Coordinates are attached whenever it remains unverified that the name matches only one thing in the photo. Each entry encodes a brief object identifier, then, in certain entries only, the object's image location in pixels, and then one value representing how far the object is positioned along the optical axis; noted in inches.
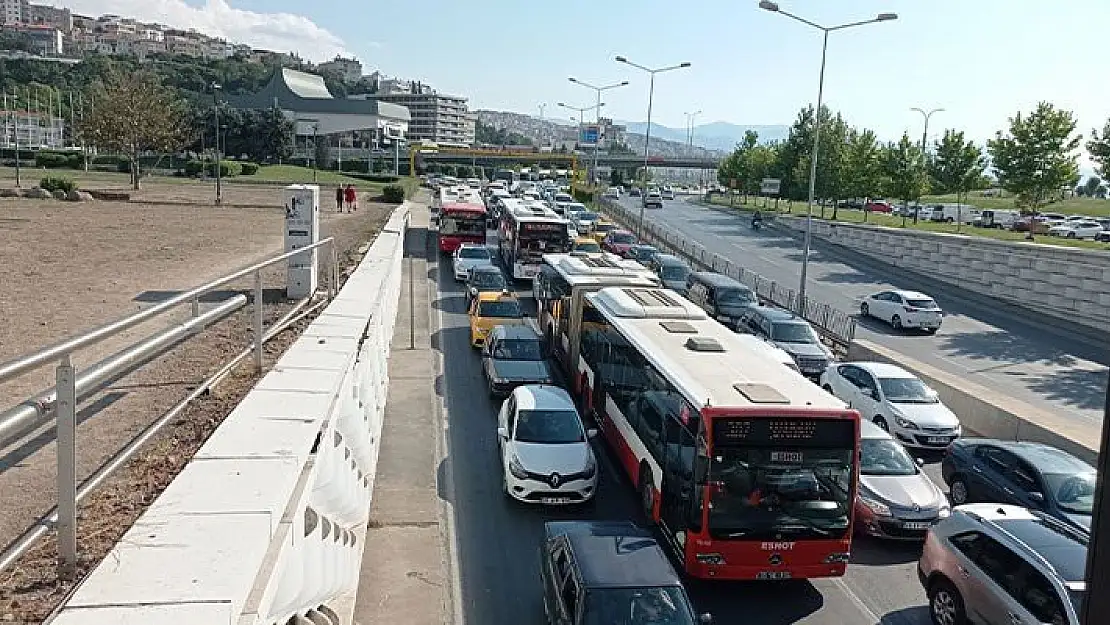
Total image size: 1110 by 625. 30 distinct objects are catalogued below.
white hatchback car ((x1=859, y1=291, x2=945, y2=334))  1216.8
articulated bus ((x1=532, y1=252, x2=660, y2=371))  816.3
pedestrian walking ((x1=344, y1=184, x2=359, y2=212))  2152.2
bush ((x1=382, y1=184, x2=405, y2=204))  2637.8
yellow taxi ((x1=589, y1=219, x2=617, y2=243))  1994.7
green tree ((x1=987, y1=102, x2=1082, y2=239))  1699.1
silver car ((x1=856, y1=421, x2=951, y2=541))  520.7
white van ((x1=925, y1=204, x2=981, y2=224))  2635.3
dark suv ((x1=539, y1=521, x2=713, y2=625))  353.4
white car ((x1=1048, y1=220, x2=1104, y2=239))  2091.5
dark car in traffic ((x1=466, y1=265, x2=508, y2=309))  1154.7
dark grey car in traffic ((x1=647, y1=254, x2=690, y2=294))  1360.7
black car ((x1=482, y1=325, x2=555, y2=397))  766.5
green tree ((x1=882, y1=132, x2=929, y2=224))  2127.2
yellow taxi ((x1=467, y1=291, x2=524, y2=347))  950.4
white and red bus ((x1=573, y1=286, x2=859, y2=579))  427.8
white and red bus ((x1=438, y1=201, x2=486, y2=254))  1614.2
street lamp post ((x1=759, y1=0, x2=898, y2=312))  1226.0
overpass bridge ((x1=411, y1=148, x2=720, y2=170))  5802.2
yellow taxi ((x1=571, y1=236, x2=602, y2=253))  1524.4
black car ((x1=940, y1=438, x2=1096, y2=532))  516.1
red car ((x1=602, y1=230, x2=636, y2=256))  1674.0
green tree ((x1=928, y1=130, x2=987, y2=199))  2117.4
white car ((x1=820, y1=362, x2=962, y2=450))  698.2
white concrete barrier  144.0
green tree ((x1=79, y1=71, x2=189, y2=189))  2418.8
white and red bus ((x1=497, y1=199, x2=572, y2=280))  1405.0
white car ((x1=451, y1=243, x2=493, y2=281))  1382.5
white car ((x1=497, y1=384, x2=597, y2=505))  547.2
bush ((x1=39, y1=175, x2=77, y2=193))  1957.4
